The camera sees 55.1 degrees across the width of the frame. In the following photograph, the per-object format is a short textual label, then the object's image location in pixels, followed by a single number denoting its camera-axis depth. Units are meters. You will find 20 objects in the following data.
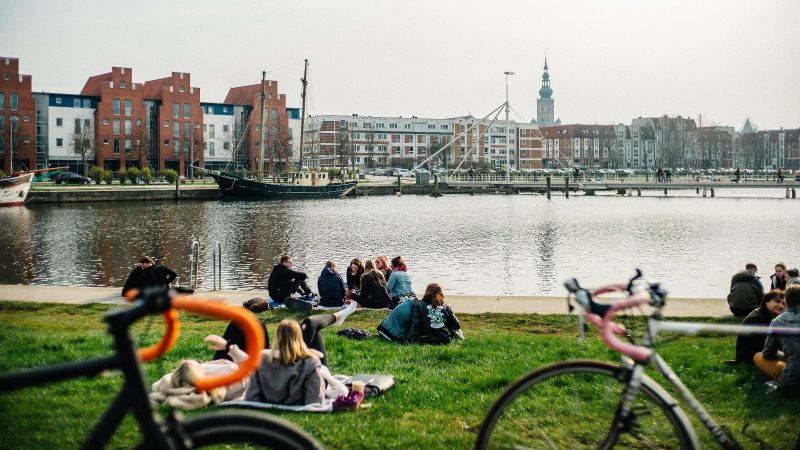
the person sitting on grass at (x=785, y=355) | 7.19
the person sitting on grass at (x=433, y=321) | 11.20
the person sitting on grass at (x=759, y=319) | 8.73
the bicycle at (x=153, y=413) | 2.38
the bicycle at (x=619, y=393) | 3.30
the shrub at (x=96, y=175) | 88.06
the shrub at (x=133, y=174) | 90.69
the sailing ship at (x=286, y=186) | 87.44
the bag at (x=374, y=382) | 7.79
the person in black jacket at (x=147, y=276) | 16.70
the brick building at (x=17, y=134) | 57.02
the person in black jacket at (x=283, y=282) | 16.39
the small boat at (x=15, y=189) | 65.00
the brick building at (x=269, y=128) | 116.12
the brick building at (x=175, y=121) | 107.44
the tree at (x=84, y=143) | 93.44
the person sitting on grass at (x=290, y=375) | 7.37
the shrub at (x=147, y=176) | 89.94
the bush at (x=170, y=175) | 88.81
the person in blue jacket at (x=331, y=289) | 16.08
